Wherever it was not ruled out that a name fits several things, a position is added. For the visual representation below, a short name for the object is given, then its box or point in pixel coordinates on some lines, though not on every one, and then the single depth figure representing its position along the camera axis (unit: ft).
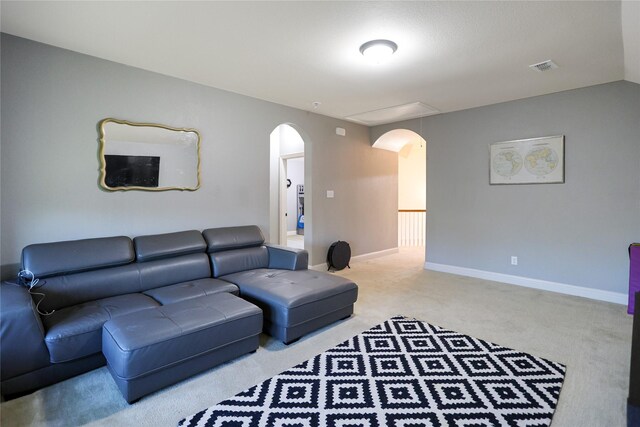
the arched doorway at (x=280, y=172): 20.06
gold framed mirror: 10.12
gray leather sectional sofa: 6.44
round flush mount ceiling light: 8.68
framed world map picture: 13.30
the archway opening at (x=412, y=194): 25.48
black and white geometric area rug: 5.99
